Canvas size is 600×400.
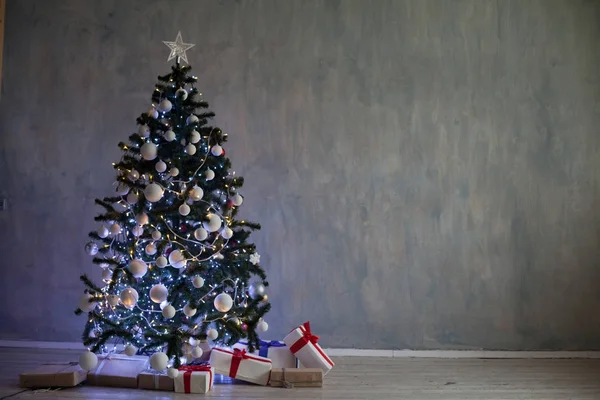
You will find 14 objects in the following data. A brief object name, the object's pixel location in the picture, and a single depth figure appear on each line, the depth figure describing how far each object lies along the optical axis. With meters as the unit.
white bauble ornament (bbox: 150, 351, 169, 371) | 2.75
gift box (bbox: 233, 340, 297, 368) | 3.22
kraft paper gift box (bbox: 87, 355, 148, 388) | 2.91
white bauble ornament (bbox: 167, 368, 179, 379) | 2.78
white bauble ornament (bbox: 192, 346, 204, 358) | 2.95
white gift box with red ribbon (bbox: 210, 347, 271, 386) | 3.02
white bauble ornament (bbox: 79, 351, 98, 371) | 2.79
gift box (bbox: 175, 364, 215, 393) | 2.83
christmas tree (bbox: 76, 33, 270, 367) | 2.91
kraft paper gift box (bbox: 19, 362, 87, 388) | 2.87
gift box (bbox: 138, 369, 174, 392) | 2.89
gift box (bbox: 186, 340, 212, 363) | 3.13
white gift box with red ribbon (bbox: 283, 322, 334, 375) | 3.15
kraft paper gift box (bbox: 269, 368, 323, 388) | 3.02
